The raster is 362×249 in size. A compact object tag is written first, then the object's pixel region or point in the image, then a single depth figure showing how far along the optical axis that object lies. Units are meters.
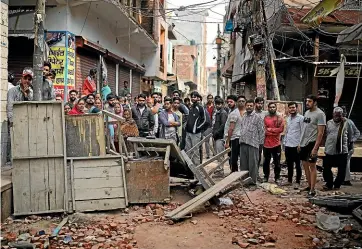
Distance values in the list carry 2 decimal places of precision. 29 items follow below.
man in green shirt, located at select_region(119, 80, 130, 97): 15.80
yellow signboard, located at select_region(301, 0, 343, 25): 6.40
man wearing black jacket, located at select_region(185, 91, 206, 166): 9.39
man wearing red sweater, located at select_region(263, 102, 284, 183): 8.35
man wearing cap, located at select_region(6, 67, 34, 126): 6.71
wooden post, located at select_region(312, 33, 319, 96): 13.56
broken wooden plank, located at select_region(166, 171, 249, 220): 5.67
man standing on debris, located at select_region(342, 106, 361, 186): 8.21
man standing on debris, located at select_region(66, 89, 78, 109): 8.43
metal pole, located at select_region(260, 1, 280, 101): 12.90
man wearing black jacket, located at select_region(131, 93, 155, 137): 8.88
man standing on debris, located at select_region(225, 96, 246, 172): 8.36
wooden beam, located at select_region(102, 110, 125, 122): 6.47
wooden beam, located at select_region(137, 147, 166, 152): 6.71
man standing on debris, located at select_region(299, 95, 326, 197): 7.27
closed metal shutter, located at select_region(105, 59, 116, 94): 15.52
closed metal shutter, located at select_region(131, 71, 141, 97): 20.73
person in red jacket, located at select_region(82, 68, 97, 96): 10.76
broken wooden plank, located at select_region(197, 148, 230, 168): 6.82
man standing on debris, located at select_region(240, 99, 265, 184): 7.95
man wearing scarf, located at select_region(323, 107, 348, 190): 7.78
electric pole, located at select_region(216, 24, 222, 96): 31.02
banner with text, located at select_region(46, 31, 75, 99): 10.50
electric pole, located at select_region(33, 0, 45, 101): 6.68
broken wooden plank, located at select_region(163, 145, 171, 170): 6.47
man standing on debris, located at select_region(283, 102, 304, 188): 8.09
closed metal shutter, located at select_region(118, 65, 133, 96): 17.59
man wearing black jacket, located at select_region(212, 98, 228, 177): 9.58
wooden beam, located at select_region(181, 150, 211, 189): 6.53
